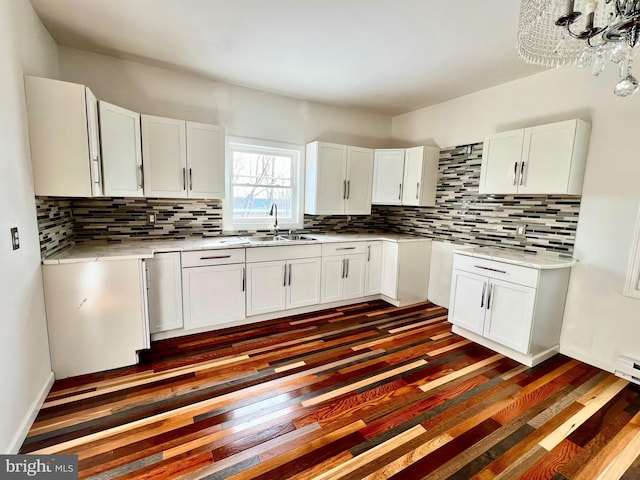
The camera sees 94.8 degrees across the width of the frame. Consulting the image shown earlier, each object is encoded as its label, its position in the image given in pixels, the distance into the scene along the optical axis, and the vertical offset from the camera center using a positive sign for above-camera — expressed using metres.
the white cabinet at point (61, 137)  1.95 +0.36
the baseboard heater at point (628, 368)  2.30 -1.24
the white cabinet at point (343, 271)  3.54 -0.86
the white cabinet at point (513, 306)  2.49 -0.89
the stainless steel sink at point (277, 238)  3.32 -0.48
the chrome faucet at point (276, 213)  3.66 -0.19
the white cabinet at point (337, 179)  3.78 +0.28
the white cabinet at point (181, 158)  2.79 +0.36
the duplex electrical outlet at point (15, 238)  1.62 -0.28
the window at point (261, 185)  3.55 +0.16
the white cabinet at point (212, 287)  2.78 -0.89
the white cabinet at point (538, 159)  2.48 +0.44
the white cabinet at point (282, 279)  3.11 -0.89
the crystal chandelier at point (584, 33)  1.26 +0.87
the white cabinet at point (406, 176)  3.79 +0.36
